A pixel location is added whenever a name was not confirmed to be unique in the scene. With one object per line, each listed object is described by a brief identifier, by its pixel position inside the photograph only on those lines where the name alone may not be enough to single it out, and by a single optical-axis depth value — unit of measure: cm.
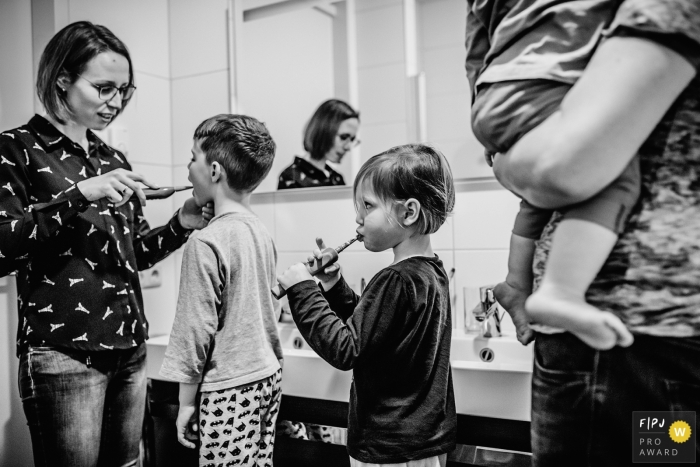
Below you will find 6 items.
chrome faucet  145
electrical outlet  193
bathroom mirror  166
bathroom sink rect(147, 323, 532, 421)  115
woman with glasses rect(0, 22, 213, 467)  112
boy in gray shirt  114
